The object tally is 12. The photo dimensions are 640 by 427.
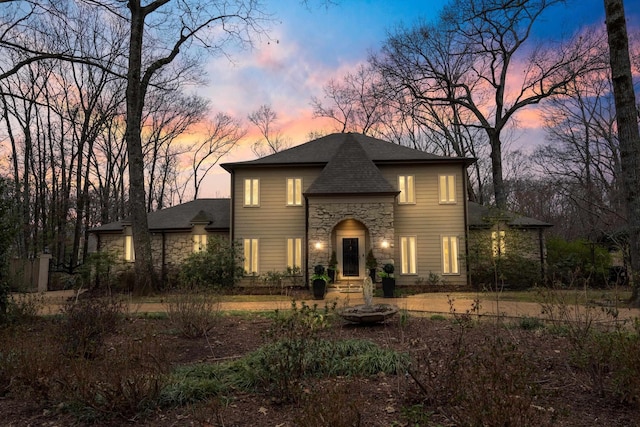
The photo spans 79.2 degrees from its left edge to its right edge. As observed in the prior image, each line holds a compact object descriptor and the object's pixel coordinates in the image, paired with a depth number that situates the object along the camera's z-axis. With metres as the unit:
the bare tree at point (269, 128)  29.34
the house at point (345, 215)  14.49
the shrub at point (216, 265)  14.59
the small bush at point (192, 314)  6.00
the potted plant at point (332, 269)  14.28
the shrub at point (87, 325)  4.82
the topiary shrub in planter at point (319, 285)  12.39
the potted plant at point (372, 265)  13.84
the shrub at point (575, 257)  15.11
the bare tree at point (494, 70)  18.27
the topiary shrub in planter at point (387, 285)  12.53
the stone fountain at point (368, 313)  6.36
